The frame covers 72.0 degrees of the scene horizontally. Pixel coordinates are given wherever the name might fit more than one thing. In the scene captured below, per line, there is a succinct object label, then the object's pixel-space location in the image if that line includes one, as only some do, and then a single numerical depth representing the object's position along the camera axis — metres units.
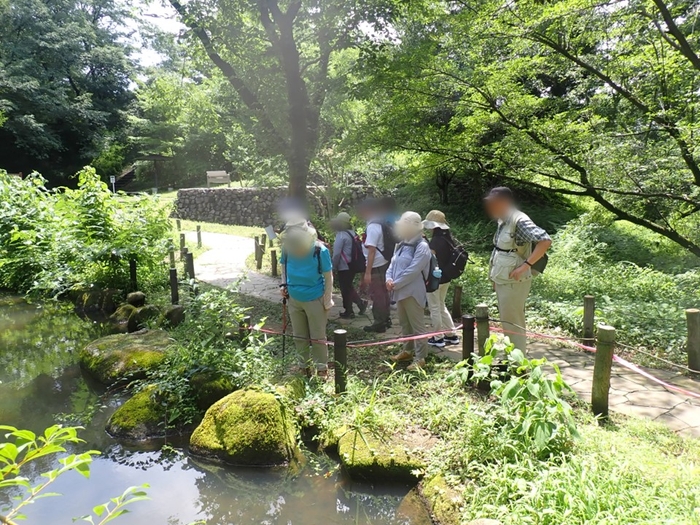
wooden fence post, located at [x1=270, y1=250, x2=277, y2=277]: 11.07
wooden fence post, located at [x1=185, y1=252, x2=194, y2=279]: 9.41
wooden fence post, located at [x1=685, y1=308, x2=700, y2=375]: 5.03
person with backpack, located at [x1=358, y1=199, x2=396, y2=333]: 6.66
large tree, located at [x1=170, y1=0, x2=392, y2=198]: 9.26
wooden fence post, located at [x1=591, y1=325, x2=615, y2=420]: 3.79
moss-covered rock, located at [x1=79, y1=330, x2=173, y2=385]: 5.81
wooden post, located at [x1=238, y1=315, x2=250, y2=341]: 5.46
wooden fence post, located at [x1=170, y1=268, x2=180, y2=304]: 8.72
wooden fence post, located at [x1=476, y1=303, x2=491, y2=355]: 4.55
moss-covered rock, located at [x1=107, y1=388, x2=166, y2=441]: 4.67
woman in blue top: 4.83
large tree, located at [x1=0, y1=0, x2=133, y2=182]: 27.14
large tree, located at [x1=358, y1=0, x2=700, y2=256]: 6.65
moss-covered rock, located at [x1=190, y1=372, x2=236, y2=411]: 4.88
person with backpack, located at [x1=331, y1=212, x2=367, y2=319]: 7.06
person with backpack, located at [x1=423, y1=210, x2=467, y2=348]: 5.73
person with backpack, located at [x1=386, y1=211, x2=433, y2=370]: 4.87
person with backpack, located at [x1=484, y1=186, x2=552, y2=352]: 4.21
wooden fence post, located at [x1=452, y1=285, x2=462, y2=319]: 7.26
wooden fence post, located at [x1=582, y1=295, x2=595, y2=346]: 5.88
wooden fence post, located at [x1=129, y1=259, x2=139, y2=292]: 9.43
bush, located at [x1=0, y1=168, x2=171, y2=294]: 9.54
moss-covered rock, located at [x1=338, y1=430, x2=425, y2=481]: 3.68
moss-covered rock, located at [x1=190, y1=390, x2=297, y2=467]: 4.11
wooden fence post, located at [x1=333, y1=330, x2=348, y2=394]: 4.59
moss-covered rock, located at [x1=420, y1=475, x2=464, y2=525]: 3.10
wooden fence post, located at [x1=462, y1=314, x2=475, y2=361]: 4.55
